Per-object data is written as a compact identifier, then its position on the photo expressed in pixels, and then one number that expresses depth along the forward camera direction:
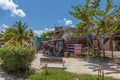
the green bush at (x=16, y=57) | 5.71
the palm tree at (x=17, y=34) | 14.48
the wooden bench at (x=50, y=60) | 6.71
